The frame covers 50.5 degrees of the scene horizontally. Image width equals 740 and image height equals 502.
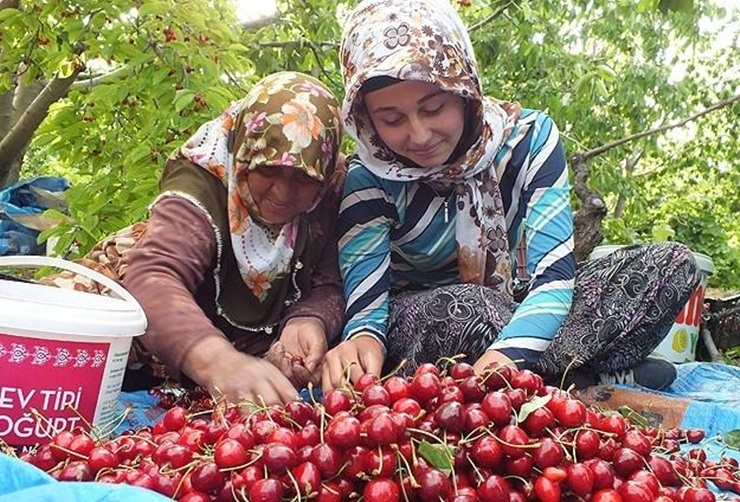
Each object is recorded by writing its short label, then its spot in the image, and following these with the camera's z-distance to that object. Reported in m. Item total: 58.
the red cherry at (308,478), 0.89
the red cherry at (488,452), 0.95
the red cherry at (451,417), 0.98
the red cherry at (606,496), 0.94
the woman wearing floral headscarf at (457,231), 1.87
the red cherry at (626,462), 1.03
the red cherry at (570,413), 1.03
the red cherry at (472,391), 1.06
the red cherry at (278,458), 0.91
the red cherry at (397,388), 1.05
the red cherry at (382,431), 0.90
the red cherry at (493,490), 0.91
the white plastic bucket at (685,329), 3.14
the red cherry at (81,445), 1.04
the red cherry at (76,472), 0.97
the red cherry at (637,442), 1.06
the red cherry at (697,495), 1.00
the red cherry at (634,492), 0.95
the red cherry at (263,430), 1.00
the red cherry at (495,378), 1.11
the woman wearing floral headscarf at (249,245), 1.69
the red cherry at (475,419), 0.98
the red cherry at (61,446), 1.04
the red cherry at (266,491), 0.87
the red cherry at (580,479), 0.95
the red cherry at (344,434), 0.92
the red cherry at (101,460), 0.99
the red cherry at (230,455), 0.93
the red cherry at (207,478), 0.91
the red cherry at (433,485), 0.89
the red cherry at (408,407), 0.99
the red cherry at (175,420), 1.21
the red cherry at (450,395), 1.02
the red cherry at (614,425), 1.07
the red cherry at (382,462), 0.90
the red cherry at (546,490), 0.93
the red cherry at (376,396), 1.02
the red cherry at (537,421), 1.00
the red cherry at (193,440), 1.04
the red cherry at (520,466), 0.96
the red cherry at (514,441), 0.96
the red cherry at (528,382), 1.09
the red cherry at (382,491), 0.88
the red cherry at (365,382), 1.11
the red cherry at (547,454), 0.96
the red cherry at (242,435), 0.97
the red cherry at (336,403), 1.04
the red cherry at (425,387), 1.05
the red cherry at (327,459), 0.91
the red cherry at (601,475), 0.97
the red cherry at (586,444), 1.01
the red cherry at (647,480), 0.99
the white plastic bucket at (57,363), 1.29
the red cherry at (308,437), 0.98
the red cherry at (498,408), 1.00
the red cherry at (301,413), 1.07
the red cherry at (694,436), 1.65
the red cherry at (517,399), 1.03
